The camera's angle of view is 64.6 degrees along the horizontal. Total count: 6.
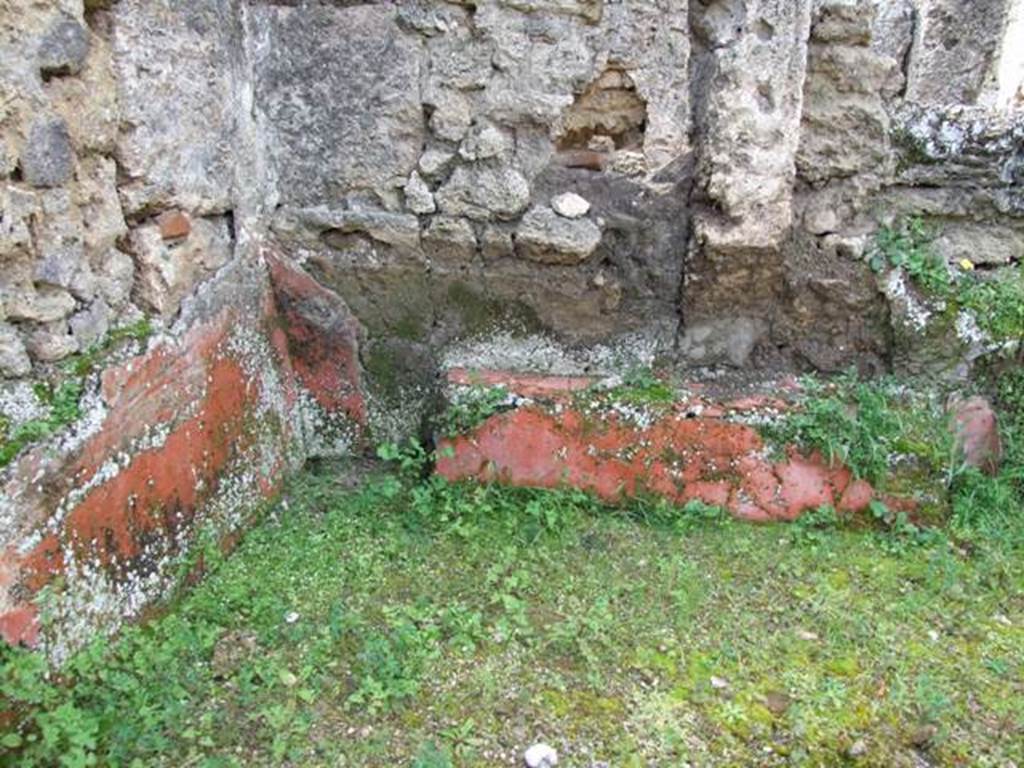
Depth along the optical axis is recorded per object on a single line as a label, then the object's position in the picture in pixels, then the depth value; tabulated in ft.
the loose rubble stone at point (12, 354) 5.46
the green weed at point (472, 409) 8.21
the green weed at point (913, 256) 8.46
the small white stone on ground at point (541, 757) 5.45
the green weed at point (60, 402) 5.38
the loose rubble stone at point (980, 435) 8.44
